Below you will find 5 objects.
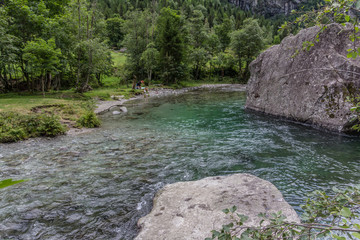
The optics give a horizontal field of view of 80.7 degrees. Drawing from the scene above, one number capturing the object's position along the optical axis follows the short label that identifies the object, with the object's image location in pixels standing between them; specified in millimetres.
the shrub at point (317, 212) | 1740
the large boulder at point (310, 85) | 12484
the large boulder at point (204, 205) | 4402
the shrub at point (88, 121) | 14999
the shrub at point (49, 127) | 12320
